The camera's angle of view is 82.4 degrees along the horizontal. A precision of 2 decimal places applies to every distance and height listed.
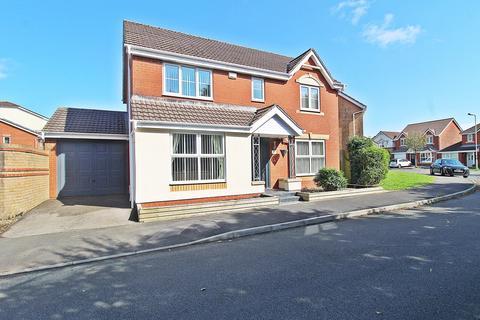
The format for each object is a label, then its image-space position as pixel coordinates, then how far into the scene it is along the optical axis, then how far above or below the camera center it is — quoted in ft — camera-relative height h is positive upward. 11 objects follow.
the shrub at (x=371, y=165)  48.37 -0.53
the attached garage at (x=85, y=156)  46.64 +2.00
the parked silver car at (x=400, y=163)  160.76 -0.96
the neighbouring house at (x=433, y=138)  173.78 +14.58
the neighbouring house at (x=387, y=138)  212.02 +19.26
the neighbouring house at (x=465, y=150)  149.97 +5.97
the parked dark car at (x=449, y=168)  80.69 -2.24
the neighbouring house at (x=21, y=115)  106.52 +21.22
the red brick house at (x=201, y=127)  34.38 +5.83
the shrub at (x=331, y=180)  43.83 -2.75
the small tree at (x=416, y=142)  170.60 +12.49
